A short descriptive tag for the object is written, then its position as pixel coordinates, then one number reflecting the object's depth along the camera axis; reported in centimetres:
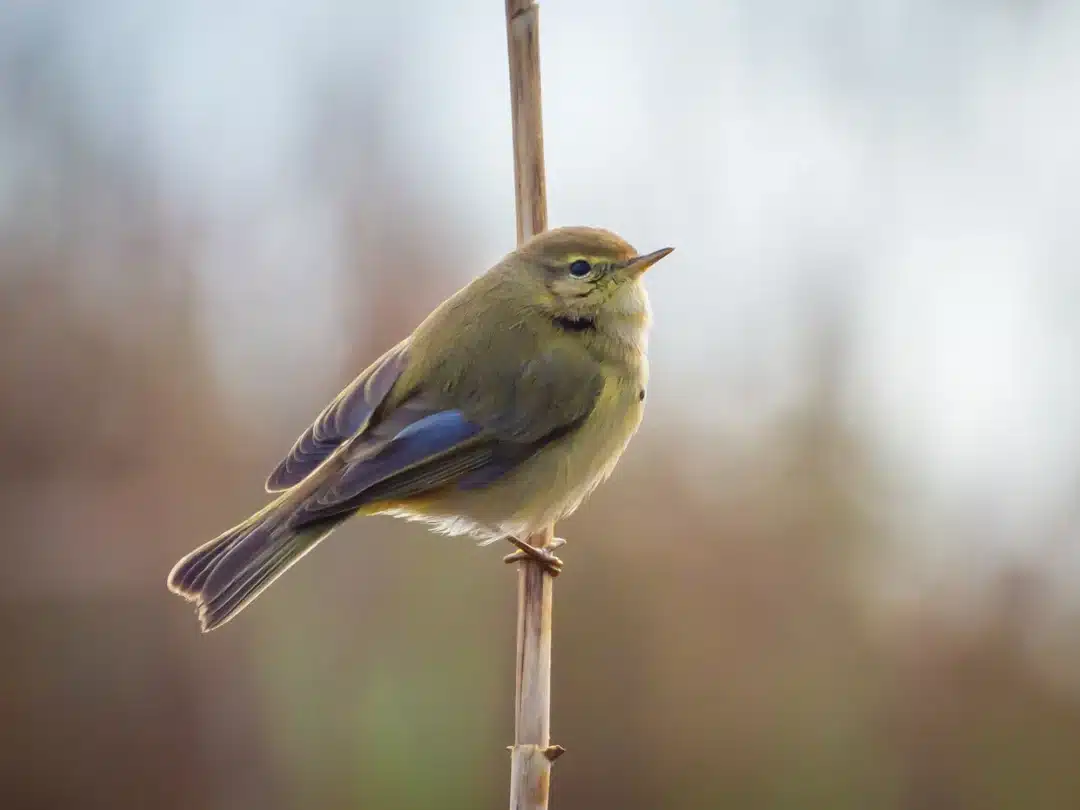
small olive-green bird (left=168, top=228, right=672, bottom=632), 484
